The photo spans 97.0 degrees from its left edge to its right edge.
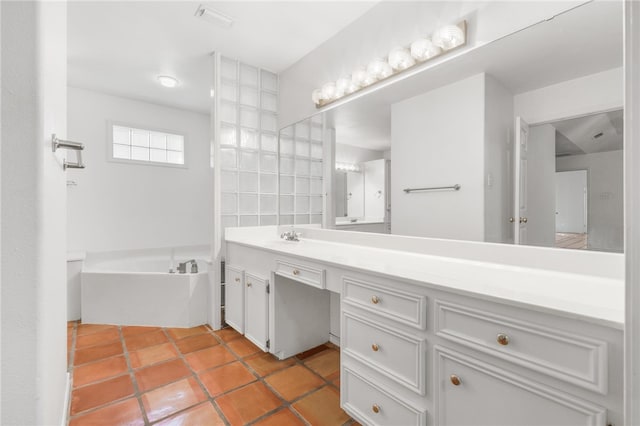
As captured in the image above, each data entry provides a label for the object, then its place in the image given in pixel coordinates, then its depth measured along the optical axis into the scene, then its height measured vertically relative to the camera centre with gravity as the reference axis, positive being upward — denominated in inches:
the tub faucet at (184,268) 104.4 -20.8
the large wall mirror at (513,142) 40.6 +12.9
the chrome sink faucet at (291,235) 90.0 -7.4
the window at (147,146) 135.2 +34.1
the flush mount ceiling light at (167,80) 113.9 +54.6
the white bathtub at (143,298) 98.7 -30.1
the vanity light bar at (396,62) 56.3 +35.6
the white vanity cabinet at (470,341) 27.2 -15.4
